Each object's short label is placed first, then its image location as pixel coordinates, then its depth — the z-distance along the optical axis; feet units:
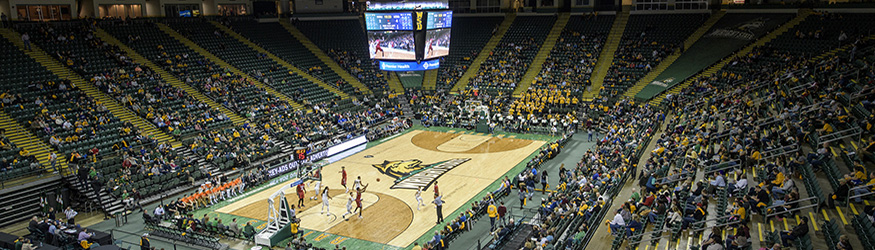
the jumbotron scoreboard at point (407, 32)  116.88
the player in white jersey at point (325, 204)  77.36
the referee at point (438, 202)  73.84
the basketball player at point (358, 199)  75.92
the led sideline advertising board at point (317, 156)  97.65
